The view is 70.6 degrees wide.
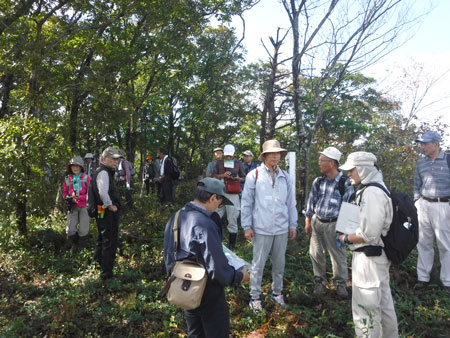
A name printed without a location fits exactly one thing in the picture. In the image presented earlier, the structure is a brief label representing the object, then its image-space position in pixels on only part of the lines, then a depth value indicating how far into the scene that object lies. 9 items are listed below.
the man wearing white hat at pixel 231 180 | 6.36
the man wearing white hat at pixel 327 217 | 4.30
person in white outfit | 2.77
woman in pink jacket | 6.12
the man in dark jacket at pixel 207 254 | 2.27
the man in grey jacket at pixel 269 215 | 4.09
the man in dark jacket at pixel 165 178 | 9.62
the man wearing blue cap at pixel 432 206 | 4.60
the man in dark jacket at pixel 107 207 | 4.75
